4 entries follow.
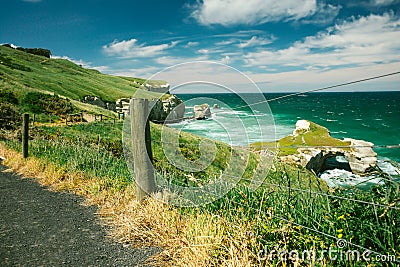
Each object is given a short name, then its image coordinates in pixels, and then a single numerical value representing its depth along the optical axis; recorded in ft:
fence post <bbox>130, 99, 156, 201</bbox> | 14.57
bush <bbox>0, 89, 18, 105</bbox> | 85.15
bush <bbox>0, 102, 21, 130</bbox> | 57.62
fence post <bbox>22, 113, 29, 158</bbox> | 27.84
